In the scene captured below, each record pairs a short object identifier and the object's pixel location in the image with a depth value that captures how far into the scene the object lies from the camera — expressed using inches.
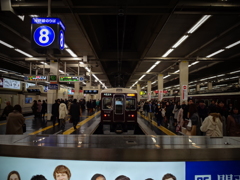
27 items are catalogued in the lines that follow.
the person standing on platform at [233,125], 221.3
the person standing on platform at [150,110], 628.4
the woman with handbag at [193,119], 242.5
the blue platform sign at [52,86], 570.2
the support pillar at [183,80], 649.6
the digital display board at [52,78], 592.1
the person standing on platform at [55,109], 438.0
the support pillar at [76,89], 964.9
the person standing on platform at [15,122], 207.0
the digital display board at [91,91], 872.9
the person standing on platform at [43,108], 663.8
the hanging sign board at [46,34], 233.6
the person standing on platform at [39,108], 653.9
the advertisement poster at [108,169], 64.6
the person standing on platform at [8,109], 282.8
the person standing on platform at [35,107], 626.5
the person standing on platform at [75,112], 403.1
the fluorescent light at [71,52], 596.1
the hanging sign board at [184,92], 645.9
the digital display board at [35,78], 579.2
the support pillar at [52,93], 615.8
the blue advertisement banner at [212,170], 65.1
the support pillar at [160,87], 1023.7
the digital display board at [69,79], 585.3
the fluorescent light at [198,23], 355.2
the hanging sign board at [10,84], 659.4
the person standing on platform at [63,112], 419.8
